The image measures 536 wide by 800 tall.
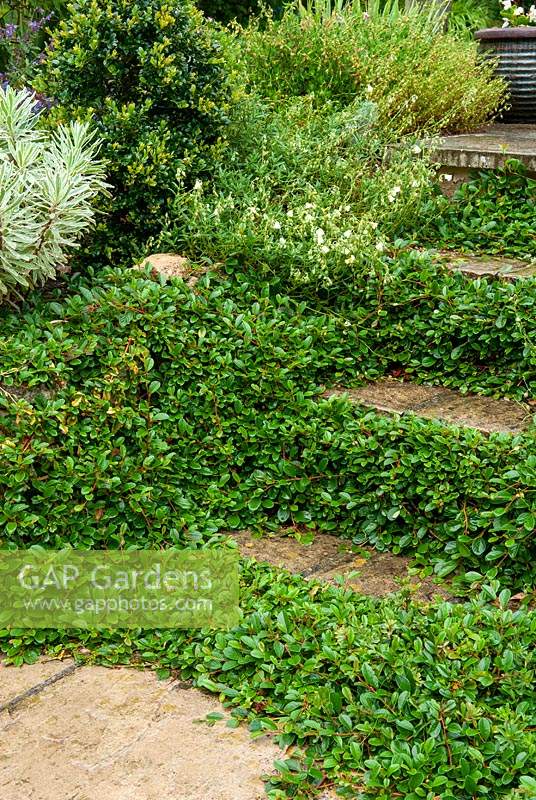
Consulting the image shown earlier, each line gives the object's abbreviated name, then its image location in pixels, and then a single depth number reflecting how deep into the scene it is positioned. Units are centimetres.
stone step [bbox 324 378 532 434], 373
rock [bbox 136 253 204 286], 436
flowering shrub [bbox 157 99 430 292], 441
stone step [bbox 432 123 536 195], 520
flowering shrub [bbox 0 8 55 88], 661
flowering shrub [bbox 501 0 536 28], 781
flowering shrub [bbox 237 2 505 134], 582
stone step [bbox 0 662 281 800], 251
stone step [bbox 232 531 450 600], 336
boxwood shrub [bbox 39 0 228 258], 459
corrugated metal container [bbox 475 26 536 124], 661
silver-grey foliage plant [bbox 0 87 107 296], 383
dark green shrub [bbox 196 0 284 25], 1088
